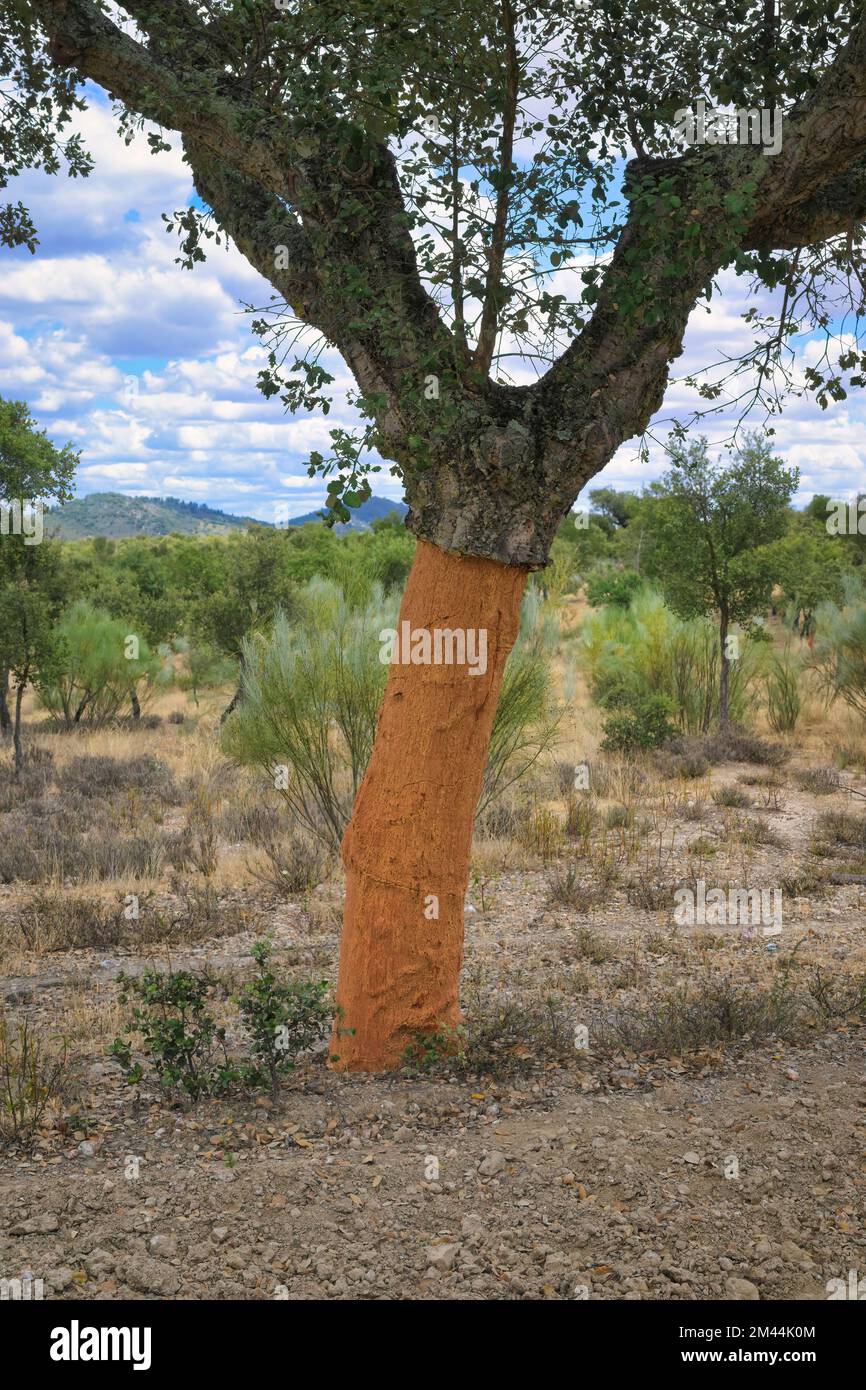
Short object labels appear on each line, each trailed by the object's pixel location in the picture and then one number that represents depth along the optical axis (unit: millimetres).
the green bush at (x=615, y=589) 28547
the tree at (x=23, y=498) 13906
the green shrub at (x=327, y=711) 10547
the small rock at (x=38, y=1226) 3873
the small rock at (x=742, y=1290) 3520
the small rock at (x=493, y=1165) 4277
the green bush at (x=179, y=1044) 4949
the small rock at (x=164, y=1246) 3742
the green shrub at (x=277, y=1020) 5020
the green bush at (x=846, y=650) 17156
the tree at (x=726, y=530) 15852
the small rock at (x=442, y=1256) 3691
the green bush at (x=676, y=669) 17938
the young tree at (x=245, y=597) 18000
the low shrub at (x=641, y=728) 15828
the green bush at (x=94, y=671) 19781
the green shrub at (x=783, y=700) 18281
